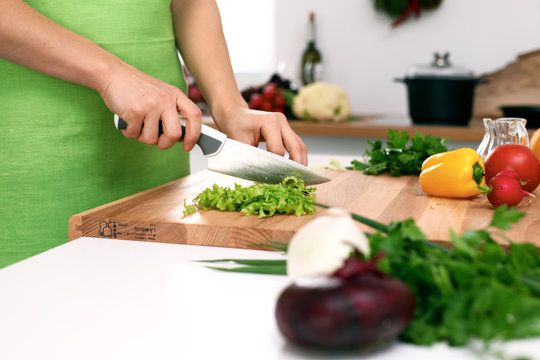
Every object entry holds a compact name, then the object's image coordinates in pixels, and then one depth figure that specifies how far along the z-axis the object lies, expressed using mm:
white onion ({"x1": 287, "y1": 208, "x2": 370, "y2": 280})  590
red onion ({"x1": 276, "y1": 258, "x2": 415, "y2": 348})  488
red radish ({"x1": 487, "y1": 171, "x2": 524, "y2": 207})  1062
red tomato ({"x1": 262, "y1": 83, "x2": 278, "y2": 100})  2820
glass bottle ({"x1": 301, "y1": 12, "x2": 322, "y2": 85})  3240
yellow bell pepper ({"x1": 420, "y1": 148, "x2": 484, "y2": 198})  1168
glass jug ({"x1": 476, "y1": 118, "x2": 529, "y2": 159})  1354
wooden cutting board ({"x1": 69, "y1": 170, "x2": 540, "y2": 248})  931
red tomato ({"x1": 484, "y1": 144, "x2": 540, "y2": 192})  1191
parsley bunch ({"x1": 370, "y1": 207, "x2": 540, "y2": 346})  510
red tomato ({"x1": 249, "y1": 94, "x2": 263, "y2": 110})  2801
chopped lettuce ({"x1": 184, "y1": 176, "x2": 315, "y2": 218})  1008
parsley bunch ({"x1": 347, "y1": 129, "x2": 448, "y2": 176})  1424
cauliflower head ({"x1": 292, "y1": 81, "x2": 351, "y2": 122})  2691
